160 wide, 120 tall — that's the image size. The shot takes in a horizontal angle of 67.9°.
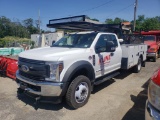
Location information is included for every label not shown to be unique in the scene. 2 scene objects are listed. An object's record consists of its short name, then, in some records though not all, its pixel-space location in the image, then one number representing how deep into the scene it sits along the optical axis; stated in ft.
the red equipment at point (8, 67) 15.59
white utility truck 8.77
